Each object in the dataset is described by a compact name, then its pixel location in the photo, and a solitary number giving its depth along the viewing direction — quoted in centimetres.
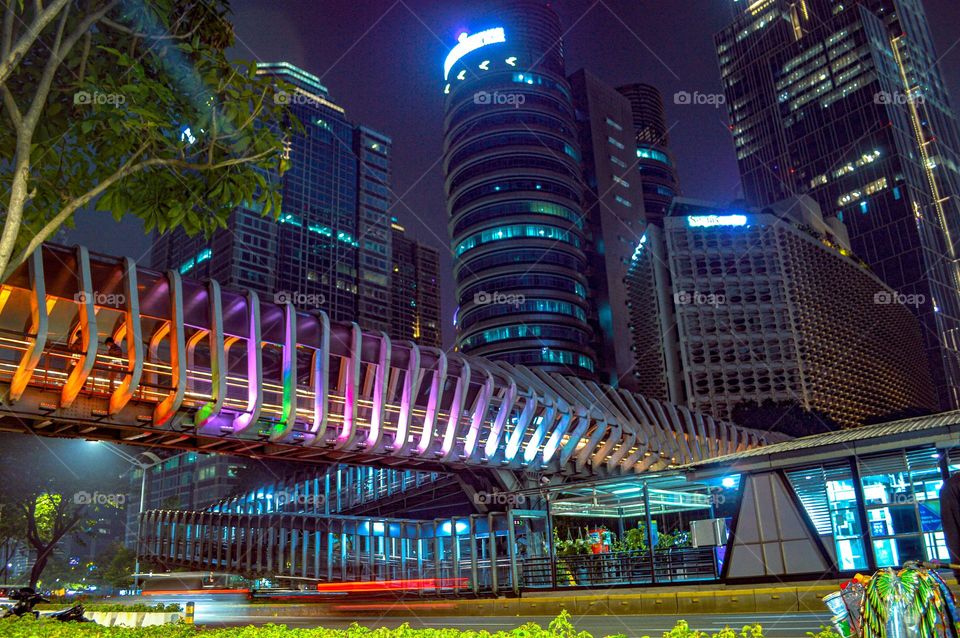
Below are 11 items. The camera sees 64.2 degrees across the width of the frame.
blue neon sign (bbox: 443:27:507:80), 15238
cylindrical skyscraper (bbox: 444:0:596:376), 13188
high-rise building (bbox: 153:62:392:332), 16488
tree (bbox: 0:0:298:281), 1152
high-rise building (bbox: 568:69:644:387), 16275
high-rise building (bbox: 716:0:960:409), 17400
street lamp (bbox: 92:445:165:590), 4649
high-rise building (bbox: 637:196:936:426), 13288
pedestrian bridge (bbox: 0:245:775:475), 2838
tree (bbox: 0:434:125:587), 4700
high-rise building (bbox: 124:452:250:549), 12600
